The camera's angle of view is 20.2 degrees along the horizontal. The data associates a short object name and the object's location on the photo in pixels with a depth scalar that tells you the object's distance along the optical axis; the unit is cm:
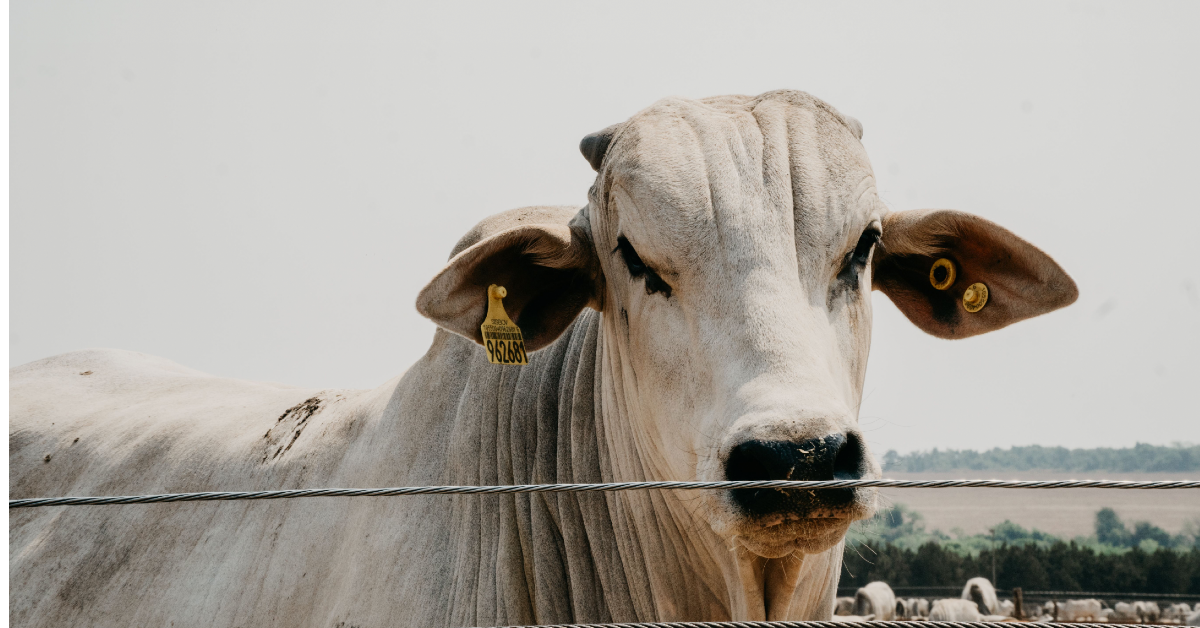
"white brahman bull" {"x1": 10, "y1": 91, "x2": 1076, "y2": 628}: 353
